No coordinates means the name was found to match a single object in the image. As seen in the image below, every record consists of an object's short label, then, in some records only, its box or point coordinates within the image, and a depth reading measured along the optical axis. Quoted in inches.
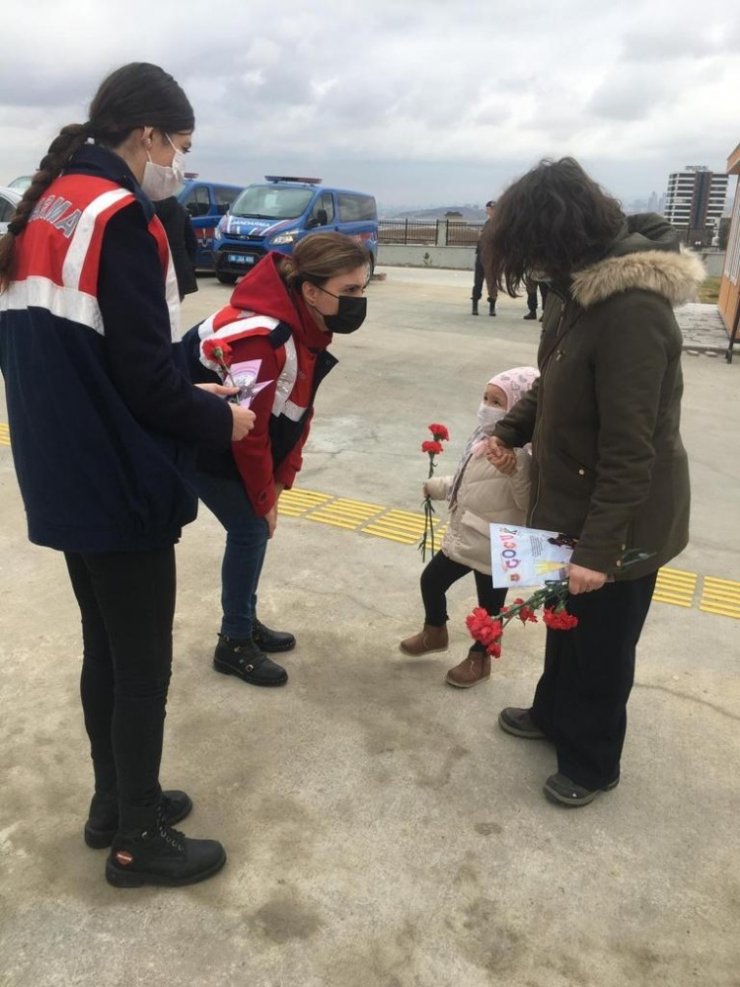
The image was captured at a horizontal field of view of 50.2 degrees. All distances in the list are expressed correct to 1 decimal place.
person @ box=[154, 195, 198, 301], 260.5
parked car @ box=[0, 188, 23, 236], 489.7
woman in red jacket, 97.8
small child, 109.2
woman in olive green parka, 76.0
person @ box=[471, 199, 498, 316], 484.7
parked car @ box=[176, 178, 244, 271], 613.0
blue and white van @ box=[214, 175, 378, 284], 548.1
